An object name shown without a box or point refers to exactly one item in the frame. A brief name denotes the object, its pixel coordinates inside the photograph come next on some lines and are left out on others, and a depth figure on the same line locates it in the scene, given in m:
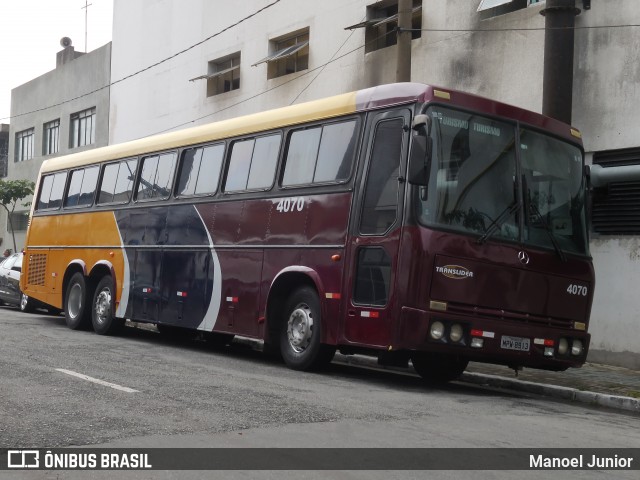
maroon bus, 10.42
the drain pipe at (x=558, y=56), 15.52
